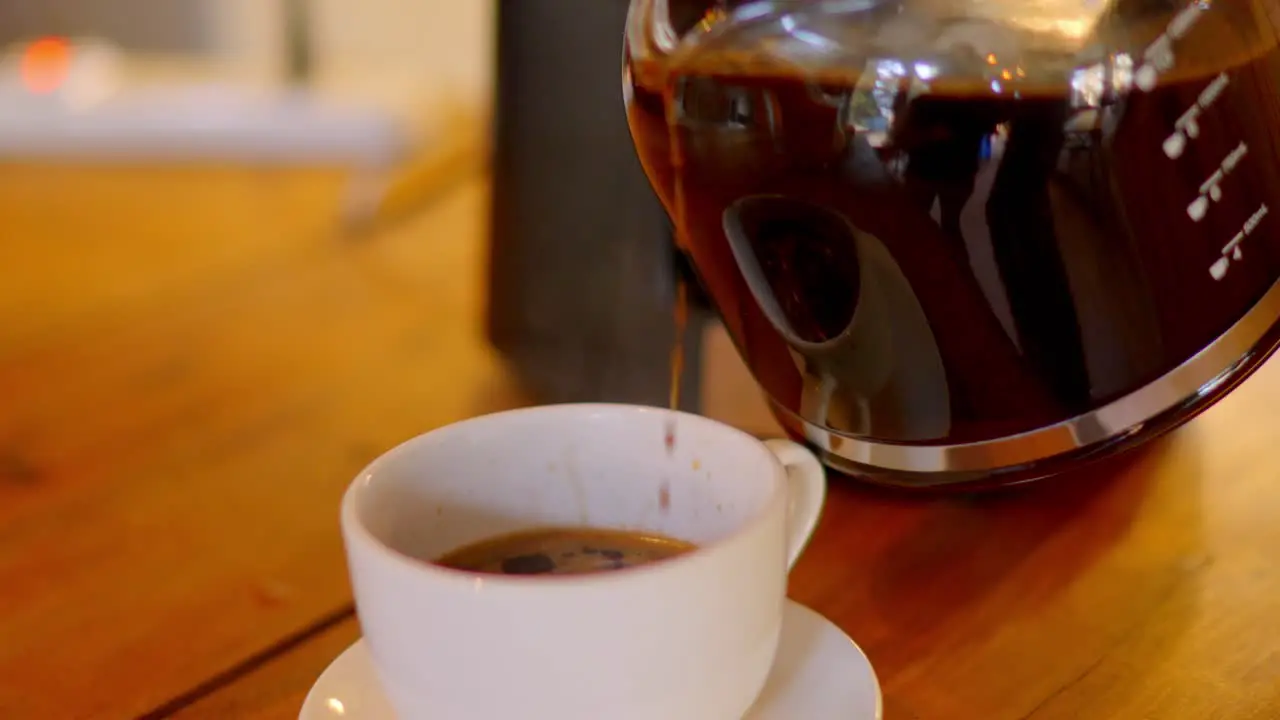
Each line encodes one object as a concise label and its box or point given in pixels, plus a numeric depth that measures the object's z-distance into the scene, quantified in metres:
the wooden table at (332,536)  0.60
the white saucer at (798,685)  0.57
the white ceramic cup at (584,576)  0.54
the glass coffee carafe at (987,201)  0.58
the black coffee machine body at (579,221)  0.71
